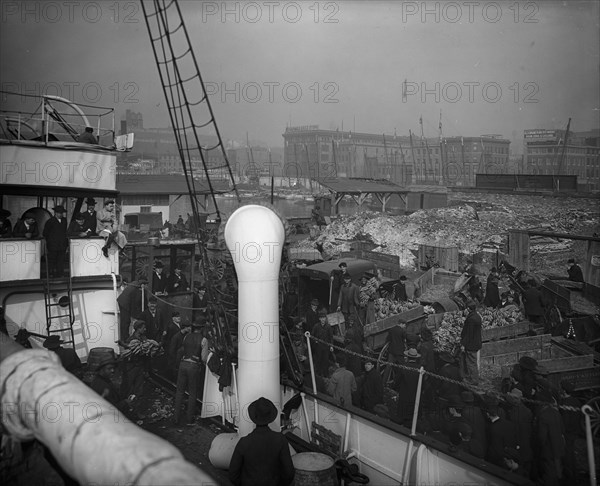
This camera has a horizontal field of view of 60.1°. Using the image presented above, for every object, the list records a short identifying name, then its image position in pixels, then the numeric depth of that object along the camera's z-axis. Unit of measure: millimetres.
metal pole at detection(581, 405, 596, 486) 4390
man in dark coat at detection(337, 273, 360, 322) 12781
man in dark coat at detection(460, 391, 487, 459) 5738
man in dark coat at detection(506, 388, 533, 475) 5688
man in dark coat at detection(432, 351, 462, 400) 7633
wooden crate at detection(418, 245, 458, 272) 19203
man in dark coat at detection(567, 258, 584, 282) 14367
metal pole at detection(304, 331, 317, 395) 6881
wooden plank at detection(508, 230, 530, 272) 18625
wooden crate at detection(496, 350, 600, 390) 8586
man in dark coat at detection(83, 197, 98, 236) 10141
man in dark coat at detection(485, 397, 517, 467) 5656
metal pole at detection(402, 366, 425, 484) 5531
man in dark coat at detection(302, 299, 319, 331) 11191
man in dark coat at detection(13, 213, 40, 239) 9386
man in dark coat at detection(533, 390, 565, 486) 5473
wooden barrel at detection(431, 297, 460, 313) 13281
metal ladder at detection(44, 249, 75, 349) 9078
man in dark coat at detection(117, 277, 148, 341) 10566
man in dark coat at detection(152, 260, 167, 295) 13328
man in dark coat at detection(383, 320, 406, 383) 9196
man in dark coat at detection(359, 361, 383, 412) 7594
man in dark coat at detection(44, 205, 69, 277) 9812
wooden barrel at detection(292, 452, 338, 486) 5402
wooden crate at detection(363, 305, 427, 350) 11398
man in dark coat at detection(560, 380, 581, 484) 6168
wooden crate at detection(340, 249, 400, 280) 17859
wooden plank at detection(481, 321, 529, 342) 10984
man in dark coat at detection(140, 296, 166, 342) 10414
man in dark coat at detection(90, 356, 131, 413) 6570
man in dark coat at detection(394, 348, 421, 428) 7625
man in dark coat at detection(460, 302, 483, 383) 9383
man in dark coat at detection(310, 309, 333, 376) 9562
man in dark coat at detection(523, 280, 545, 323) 12000
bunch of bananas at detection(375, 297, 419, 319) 13094
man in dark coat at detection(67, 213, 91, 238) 10078
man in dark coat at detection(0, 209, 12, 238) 9367
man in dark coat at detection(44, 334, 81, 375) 7637
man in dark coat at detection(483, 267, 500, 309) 13094
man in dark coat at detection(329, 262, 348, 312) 14406
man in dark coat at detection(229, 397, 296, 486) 4699
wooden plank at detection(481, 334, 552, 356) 10016
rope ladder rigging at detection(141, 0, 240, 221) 7766
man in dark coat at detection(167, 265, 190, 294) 13664
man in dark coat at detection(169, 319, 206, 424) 8078
